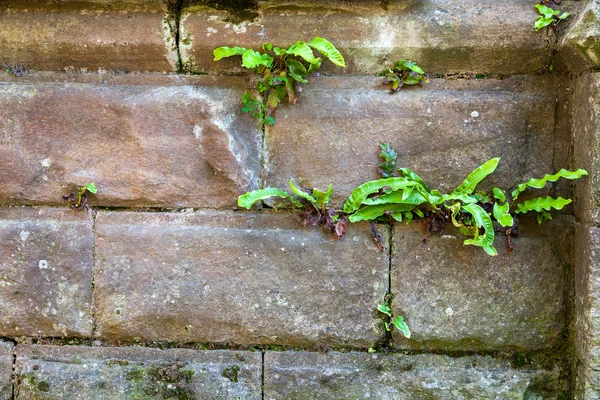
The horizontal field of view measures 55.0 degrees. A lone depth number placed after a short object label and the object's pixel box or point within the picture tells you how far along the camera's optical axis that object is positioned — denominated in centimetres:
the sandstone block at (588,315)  348
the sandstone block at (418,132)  381
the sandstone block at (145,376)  386
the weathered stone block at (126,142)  385
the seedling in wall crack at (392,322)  374
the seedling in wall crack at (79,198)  389
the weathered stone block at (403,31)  381
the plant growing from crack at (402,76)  383
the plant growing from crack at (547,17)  373
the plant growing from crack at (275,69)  364
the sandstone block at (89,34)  388
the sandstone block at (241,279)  386
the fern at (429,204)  357
